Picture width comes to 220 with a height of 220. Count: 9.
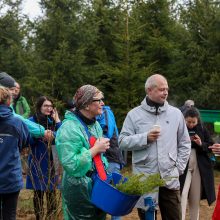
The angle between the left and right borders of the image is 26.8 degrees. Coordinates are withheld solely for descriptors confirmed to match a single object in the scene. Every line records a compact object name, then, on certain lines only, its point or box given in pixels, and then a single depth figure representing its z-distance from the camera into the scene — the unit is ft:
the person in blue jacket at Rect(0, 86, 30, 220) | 12.48
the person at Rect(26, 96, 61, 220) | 16.46
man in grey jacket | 14.17
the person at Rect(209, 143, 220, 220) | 11.23
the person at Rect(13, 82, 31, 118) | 26.71
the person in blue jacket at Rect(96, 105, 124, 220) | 16.47
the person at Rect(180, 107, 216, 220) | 17.89
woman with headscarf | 10.52
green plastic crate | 32.22
